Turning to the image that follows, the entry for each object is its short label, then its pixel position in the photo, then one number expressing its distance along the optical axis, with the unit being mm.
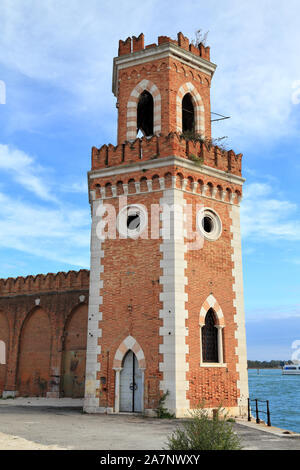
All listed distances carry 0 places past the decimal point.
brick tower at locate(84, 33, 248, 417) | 14828
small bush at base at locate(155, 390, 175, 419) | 13883
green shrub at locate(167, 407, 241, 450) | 7059
